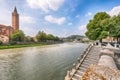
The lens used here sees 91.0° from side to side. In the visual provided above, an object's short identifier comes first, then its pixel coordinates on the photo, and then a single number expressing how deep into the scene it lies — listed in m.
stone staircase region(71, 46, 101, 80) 5.05
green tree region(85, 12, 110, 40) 12.54
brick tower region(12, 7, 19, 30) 57.78
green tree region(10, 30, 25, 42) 35.79
